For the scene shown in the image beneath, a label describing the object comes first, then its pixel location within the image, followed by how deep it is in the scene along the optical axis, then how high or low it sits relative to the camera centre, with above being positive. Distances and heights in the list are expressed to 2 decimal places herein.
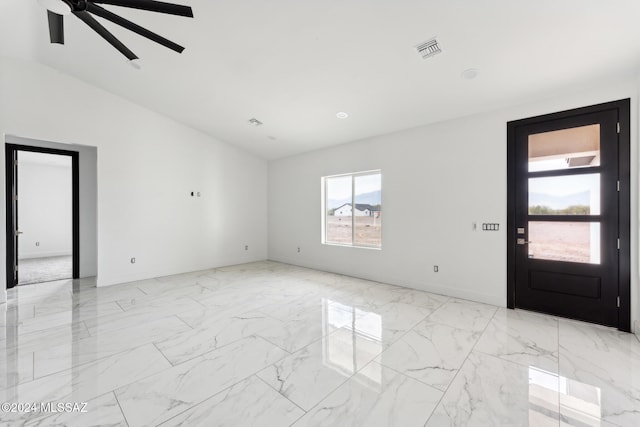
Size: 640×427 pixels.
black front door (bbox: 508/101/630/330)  2.97 -0.03
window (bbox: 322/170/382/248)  5.16 +0.08
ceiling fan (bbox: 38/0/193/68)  1.87 +1.56
